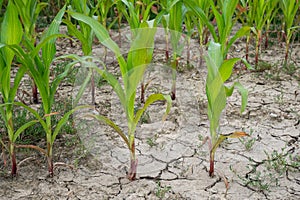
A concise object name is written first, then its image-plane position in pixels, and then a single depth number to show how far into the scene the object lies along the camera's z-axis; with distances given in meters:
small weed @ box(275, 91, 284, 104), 3.42
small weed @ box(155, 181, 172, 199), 2.40
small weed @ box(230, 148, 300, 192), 2.49
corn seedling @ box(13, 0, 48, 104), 3.17
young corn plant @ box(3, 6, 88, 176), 2.23
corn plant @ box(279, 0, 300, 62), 3.66
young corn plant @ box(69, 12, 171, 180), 2.30
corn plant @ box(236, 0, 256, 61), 3.69
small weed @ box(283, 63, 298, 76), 3.89
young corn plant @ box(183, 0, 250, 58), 3.02
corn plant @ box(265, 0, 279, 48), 3.73
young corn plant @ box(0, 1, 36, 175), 2.32
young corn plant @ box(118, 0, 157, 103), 2.88
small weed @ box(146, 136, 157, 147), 2.88
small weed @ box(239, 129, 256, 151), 2.84
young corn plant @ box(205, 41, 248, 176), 2.32
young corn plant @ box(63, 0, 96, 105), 2.88
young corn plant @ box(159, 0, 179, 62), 3.03
